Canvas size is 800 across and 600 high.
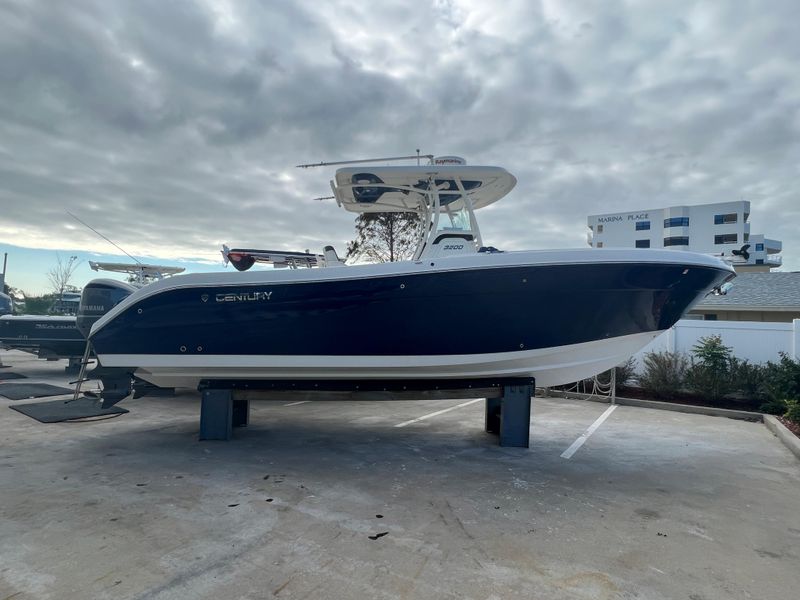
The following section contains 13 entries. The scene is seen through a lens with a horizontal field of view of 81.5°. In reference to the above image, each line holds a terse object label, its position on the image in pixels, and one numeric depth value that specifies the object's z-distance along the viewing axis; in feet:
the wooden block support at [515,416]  16.03
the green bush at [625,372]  29.78
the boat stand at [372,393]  15.99
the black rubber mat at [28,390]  24.64
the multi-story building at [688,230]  191.93
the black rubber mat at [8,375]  31.32
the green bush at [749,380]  24.16
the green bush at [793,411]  18.70
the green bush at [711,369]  25.08
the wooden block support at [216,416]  16.61
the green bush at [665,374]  26.96
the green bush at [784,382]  21.03
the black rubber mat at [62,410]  19.44
